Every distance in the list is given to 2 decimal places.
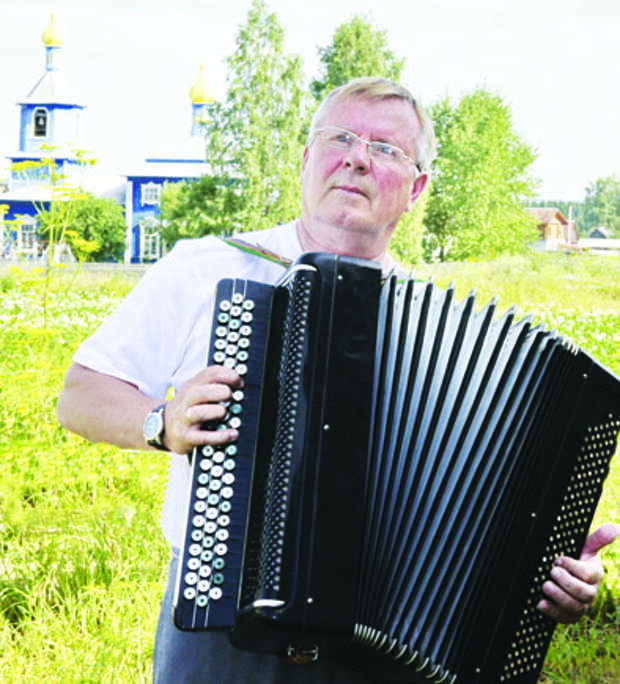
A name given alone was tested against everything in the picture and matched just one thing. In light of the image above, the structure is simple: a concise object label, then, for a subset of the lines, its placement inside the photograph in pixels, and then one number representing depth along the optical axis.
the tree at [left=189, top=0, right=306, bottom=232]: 28.19
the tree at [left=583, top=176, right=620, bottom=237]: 98.81
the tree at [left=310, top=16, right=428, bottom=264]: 30.31
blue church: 49.50
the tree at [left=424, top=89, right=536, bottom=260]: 39.25
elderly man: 2.05
